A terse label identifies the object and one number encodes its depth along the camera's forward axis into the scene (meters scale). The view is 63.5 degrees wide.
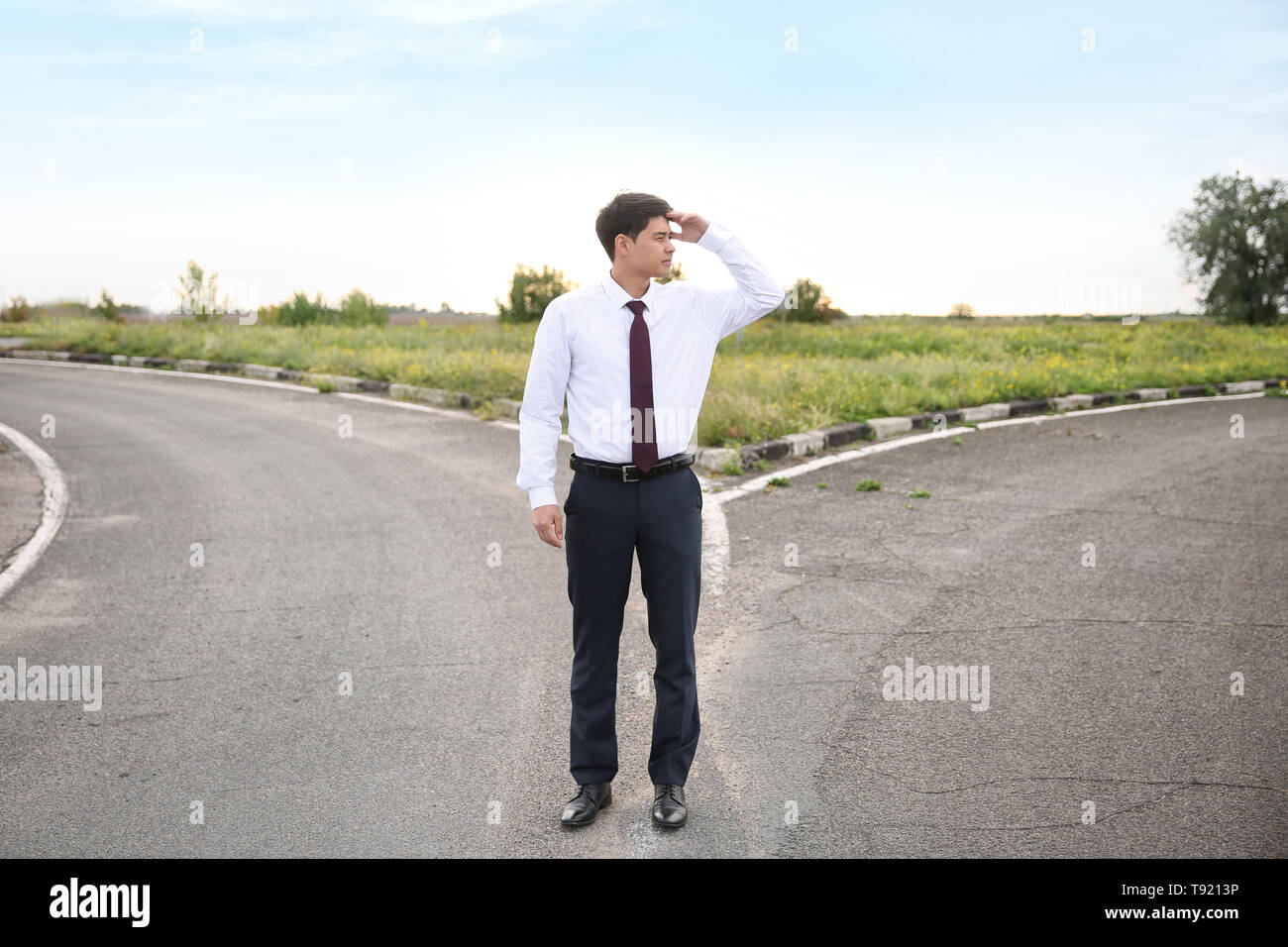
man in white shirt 3.70
